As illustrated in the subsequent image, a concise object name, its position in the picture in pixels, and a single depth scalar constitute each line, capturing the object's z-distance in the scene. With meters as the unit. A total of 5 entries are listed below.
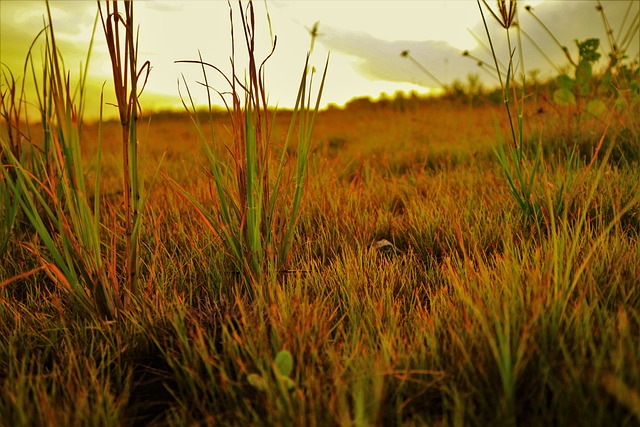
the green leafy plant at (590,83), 2.49
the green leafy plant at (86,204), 1.03
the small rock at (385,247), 1.61
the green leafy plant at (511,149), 1.44
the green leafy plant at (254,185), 1.23
